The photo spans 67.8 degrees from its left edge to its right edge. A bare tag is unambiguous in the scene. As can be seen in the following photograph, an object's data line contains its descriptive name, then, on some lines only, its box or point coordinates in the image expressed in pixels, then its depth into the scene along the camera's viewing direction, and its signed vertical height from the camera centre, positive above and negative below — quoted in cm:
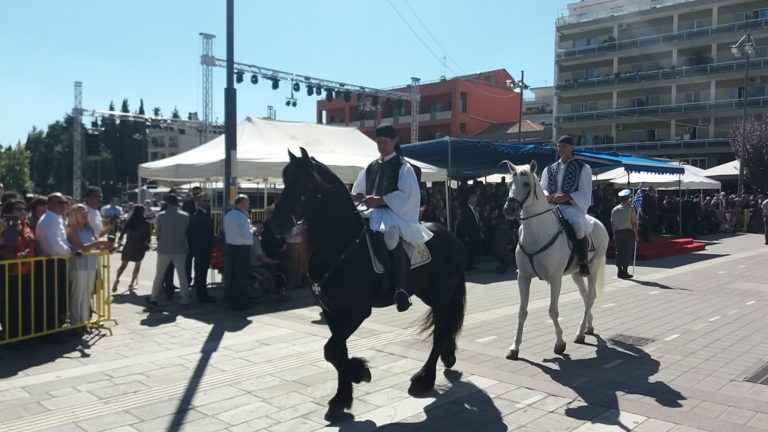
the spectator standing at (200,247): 1033 -110
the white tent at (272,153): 1235 +86
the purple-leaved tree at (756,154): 3484 +256
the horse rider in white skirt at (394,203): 519 -12
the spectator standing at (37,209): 823 -36
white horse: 663 -61
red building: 5756 +862
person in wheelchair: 1035 -145
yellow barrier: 696 -143
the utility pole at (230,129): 996 +102
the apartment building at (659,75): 4700 +1052
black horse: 477 -58
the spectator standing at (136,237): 1095 -99
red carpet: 1763 -174
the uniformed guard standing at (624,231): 1358 -90
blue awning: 1655 +114
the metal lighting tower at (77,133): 3544 +336
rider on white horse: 729 -2
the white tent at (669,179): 2505 +70
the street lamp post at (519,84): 3566 +675
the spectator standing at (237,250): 955 -106
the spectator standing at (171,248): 984 -107
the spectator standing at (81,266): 769 -111
